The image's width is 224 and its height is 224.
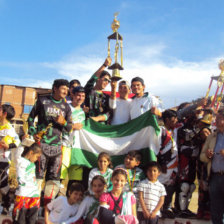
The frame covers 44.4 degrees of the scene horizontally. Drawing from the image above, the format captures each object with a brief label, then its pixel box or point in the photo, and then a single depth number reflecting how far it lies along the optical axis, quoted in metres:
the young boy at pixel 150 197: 3.96
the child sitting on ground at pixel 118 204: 3.56
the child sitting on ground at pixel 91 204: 3.69
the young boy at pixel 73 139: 4.75
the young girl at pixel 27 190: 3.91
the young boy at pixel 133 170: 4.39
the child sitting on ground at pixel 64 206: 3.81
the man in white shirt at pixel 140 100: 5.33
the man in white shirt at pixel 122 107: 5.43
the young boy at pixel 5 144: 4.55
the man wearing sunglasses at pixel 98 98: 5.48
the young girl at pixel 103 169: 4.38
